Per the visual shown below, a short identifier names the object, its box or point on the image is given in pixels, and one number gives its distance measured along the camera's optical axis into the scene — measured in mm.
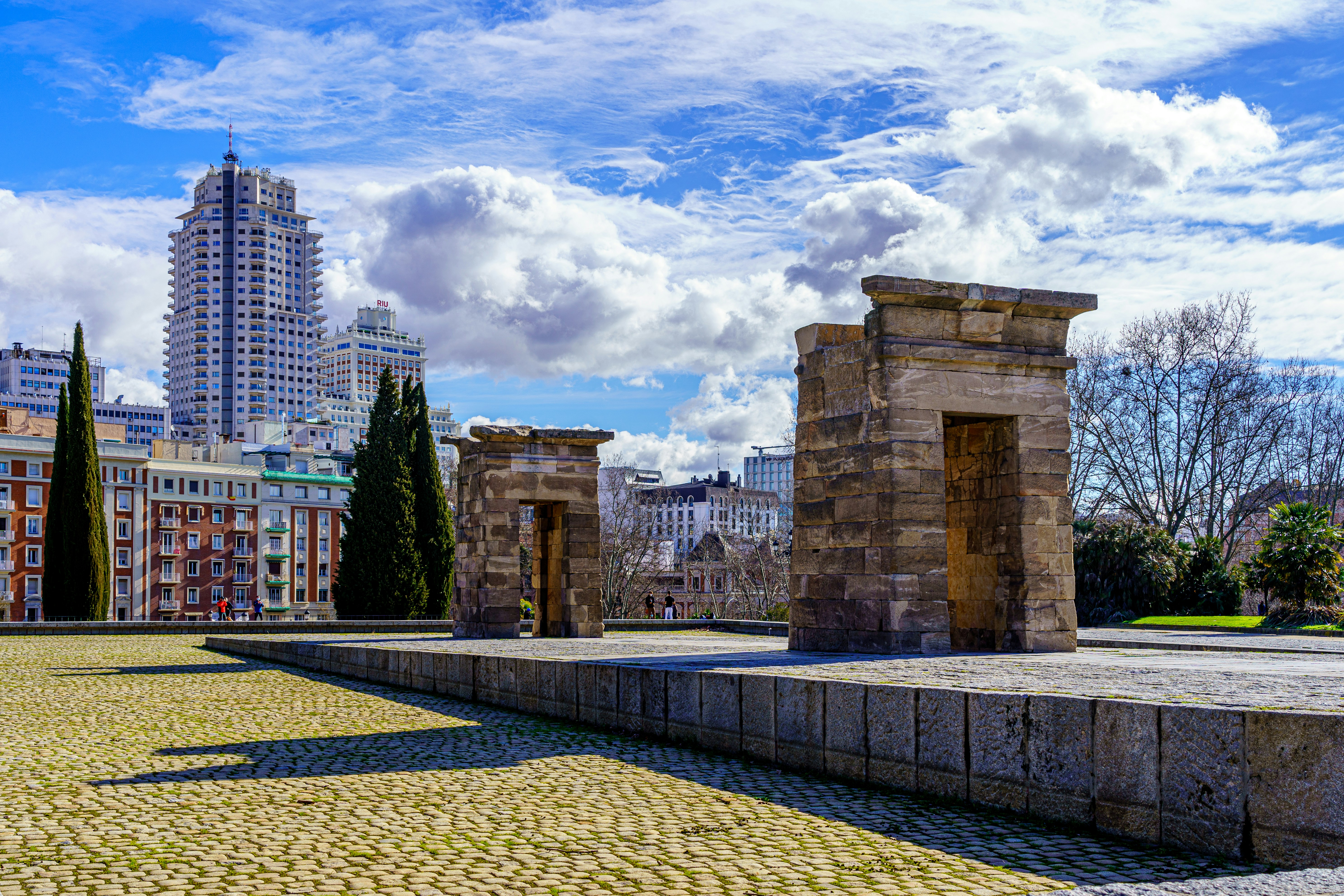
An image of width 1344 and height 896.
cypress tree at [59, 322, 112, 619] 40406
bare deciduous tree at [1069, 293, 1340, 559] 37625
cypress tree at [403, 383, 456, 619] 42875
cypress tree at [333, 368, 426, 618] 41500
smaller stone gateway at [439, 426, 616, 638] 22359
